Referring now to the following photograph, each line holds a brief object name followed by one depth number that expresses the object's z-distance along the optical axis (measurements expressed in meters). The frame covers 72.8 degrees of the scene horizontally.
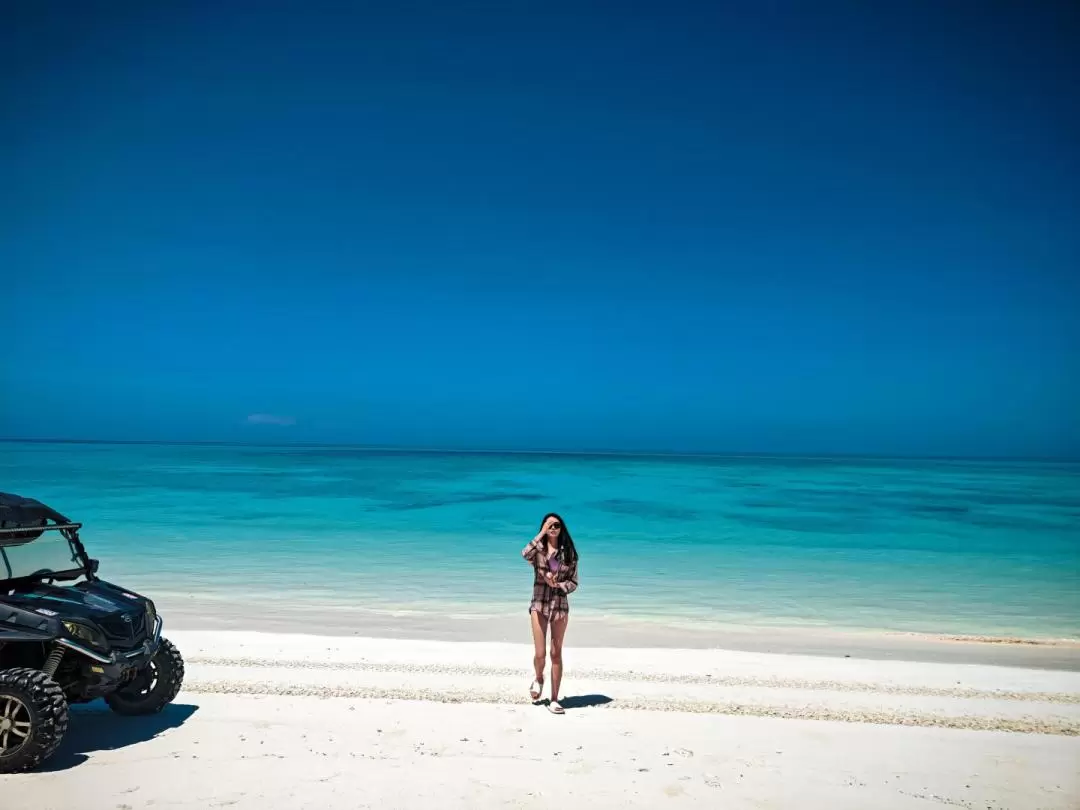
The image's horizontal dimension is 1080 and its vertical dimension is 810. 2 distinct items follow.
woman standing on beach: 6.81
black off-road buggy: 5.00
